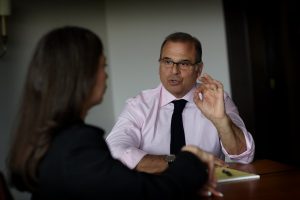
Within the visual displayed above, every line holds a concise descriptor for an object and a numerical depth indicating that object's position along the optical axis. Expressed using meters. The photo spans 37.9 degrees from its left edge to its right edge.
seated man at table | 1.86
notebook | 1.45
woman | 0.98
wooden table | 1.27
